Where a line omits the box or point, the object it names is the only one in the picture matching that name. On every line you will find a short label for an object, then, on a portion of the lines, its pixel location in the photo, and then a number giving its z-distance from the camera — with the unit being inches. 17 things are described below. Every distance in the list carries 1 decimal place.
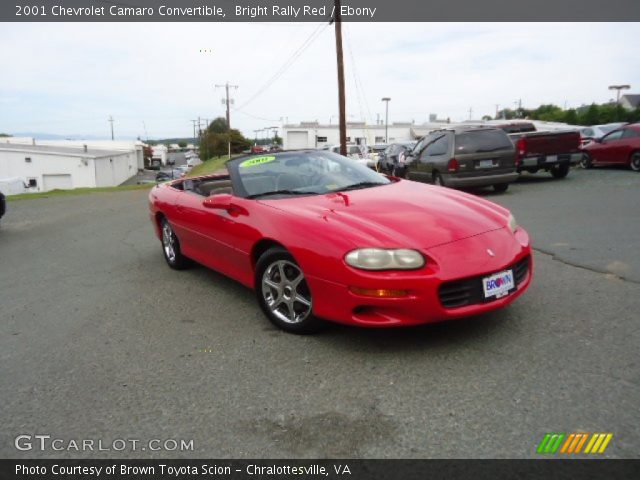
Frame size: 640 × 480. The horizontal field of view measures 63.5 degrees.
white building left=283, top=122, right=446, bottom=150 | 3191.4
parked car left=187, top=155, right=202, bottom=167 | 3949.3
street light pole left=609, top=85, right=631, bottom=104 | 2378.9
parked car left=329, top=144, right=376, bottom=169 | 950.3
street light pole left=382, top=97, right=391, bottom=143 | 2559.3
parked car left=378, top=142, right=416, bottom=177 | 636.1
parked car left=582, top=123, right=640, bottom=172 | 561.9
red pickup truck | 508.7
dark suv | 444.1
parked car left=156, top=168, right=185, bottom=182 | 2667.3
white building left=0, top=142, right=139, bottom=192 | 2149.4
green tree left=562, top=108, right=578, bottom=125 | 2235.5
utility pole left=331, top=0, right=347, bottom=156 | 820.0
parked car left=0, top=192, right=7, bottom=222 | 366.9
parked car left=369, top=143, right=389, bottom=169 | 897.9
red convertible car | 126.4
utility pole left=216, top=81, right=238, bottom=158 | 2677.2
